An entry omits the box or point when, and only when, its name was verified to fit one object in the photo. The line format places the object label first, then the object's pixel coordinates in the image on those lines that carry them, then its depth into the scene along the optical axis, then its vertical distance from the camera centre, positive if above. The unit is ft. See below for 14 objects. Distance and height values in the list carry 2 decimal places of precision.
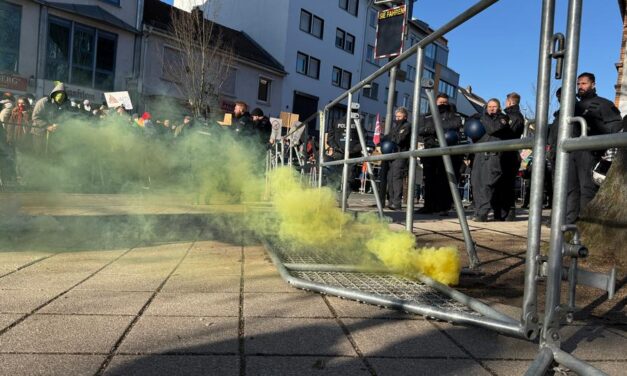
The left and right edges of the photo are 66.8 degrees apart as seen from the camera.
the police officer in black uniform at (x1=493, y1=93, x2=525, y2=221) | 23.75 +0.53
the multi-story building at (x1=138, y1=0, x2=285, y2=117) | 71.61 +19.11
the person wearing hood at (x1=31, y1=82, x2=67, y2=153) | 24.53 +2.76
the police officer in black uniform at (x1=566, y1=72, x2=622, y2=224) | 16.72 +2.70
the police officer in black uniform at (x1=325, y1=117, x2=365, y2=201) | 16.83 +1.66
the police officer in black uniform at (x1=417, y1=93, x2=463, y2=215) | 26.53 +0.38
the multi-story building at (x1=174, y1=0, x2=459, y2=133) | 99.14 +32.34
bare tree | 71.15 +17.76
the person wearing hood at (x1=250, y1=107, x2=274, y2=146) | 28.73 +3.40
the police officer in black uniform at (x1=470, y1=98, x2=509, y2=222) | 22.84 +0.83
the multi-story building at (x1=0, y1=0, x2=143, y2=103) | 56.86 +16.30
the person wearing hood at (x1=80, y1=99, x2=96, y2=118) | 25.16 +3.09
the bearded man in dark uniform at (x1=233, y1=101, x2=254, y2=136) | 27.53 +3.47
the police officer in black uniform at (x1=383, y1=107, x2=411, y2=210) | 21.00 +1.71
